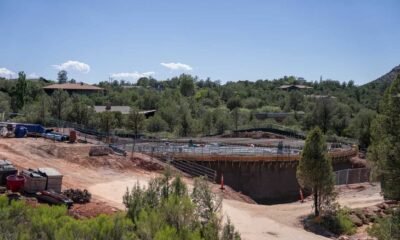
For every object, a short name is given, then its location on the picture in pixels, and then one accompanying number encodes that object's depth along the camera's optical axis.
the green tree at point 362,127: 70.62
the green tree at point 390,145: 20.78
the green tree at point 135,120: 64.56
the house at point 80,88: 126.50
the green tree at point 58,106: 67.94
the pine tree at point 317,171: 27.30
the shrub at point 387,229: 16.52
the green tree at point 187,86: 152.25
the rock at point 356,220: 27.27
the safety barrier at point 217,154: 41.81
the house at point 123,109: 91.03
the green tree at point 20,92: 81.88
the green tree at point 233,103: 124.80
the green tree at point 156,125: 77.88
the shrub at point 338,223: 25.94
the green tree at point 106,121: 60.69
